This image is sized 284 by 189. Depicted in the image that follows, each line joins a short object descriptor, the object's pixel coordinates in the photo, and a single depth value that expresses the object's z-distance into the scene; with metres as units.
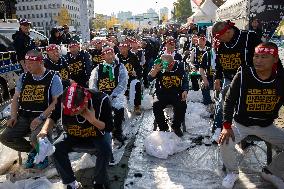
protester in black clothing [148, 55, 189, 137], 4.39
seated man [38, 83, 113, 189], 2.87
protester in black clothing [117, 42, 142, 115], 5.71
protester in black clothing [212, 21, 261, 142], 3.51
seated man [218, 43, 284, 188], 2.87
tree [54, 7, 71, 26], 53.24
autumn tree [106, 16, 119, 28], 73.95
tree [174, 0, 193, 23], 55.97
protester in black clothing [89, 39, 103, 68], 6.52
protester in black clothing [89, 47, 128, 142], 4.42
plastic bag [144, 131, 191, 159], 3.75
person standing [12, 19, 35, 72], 5.91
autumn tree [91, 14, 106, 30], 66.88
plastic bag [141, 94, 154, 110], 5.88
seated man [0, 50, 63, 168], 3.44
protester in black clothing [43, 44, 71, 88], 5.09
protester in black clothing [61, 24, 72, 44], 9.06
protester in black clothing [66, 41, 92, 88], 5.64
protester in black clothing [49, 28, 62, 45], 7.86
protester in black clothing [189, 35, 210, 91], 6.32
